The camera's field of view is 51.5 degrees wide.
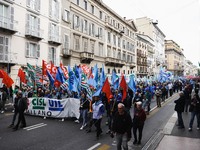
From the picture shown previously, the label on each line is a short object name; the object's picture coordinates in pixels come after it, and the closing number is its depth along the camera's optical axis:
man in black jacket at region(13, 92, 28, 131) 9.27
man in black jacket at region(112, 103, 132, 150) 5.75
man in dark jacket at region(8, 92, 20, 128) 9.45
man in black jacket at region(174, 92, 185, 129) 9.73
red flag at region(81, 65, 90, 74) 19.30
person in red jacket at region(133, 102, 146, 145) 7.29
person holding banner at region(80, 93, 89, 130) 9.65
